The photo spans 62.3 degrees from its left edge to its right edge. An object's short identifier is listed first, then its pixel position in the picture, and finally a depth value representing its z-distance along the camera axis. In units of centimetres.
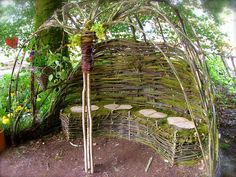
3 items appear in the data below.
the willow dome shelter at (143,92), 162
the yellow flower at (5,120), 221
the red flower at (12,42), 227
